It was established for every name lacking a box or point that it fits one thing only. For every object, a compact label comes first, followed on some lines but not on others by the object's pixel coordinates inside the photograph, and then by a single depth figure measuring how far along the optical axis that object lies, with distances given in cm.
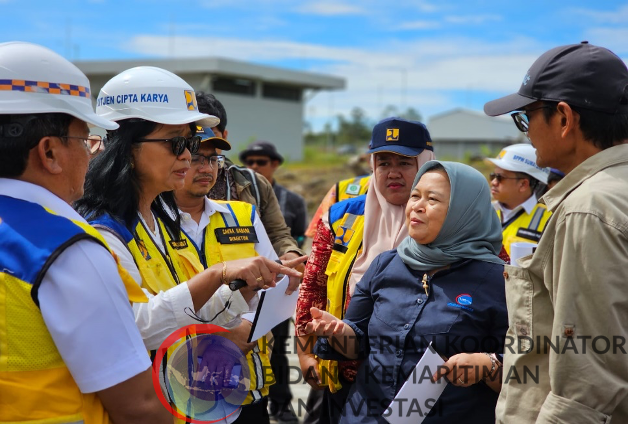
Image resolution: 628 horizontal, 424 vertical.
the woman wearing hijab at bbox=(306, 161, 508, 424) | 264
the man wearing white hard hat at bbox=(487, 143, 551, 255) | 538
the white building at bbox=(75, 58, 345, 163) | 3538
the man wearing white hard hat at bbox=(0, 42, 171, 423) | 160
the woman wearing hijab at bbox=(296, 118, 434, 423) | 348
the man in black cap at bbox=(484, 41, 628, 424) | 188
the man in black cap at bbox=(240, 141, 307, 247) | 632
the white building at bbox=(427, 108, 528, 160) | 5178
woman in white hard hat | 240
